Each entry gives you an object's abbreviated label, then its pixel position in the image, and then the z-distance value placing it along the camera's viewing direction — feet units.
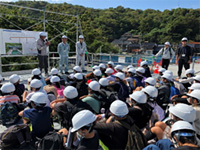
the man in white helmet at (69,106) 9.20
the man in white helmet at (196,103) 8.71
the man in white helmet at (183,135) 5.48
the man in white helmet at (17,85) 13.92
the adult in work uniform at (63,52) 26.32
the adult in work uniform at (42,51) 23.52
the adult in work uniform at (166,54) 24.50
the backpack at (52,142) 6.72
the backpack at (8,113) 10.84
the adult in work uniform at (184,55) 23.41
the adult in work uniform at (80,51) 28.22
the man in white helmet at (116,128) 6.94
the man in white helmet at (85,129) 6.17
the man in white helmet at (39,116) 8.59
